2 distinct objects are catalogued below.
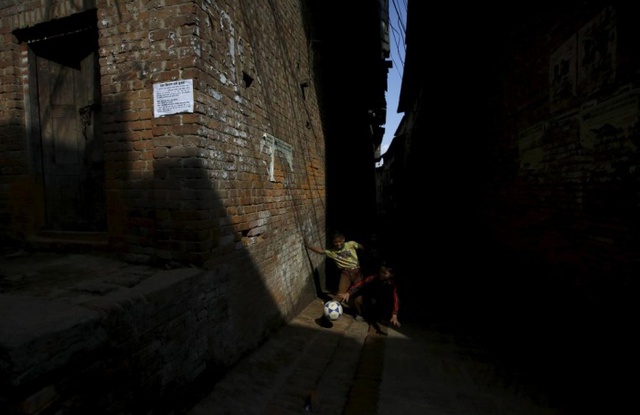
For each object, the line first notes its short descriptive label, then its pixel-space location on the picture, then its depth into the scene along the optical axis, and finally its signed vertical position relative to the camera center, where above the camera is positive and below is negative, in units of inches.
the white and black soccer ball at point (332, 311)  199.2 -76.8
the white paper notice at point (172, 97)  105.7 +32.2
